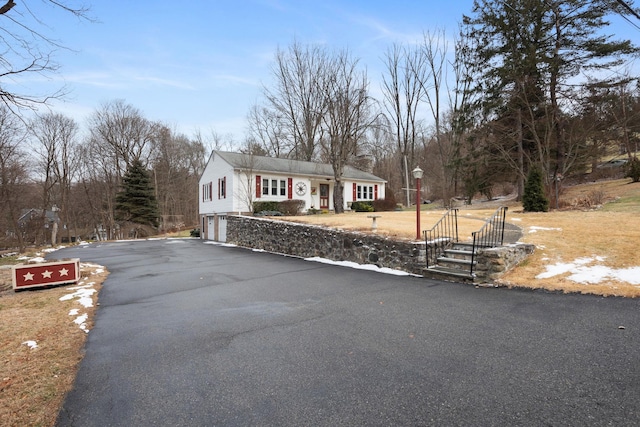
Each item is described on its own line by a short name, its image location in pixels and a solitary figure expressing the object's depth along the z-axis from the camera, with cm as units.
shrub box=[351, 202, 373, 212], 2509
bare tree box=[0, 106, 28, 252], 1875
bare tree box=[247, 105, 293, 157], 3372
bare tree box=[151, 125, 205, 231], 3712
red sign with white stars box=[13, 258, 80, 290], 745
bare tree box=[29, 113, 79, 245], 2953
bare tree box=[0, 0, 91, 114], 545
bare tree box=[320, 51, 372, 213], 2084
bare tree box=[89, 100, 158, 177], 3369
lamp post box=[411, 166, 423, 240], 842
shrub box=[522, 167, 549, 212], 1426
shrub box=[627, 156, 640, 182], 1842
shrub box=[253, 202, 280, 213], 2128
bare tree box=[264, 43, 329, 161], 2500
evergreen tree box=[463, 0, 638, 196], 1756
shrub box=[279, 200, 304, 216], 2172
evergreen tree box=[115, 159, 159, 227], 3180
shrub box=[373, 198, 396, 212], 2558
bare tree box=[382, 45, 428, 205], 3109
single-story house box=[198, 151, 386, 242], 2138
